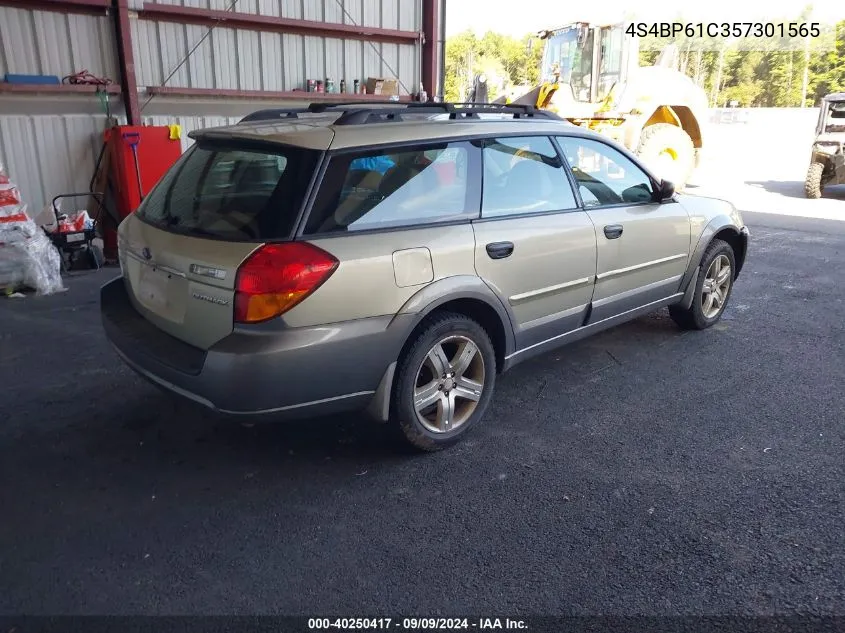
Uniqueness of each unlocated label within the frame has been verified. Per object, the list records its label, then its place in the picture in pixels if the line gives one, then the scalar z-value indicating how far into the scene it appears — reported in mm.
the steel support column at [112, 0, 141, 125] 8039
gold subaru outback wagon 2832
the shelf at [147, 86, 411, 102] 8727
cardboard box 10375
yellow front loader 12859
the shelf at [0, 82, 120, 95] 7479
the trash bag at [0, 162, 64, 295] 6398
